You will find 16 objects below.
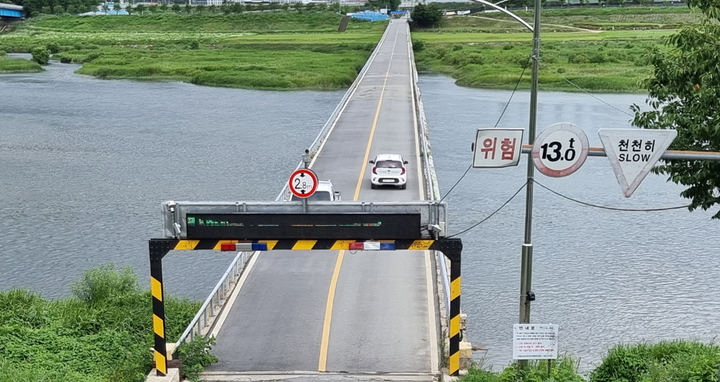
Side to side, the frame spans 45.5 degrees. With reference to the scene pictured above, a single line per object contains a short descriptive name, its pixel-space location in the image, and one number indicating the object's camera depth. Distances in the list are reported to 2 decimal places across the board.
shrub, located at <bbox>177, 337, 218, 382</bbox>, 17.89
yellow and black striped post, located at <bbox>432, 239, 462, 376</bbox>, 16.16
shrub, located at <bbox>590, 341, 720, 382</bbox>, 16.44
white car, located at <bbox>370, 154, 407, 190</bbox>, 37.19
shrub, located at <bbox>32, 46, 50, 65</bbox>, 113.56
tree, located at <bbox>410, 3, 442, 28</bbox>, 183.00
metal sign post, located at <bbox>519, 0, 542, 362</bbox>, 15.54
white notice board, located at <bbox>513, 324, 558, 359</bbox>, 16.12
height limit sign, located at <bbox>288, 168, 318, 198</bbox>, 15.79
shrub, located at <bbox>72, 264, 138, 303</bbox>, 26.42
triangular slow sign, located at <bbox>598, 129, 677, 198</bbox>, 14.62
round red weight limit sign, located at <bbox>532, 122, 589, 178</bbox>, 15.16
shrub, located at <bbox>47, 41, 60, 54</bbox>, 127.30
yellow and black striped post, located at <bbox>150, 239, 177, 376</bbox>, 16.16
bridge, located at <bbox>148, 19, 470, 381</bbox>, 16.17
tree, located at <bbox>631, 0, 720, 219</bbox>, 15.42
